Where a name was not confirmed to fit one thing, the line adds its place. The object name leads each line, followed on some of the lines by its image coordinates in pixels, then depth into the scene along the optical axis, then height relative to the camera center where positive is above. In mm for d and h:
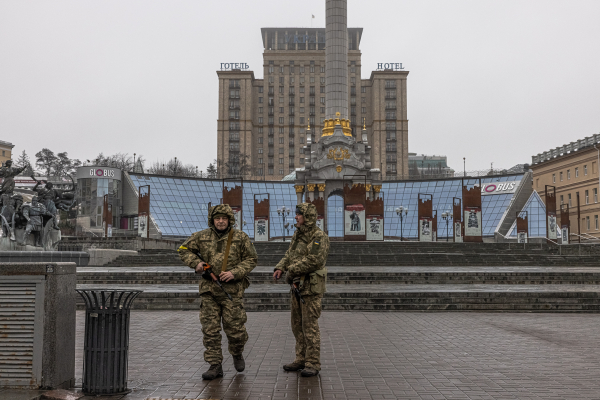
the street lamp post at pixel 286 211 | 54281 +3275
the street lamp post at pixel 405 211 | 59538 +3533
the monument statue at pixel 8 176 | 20828 +2502
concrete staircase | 12781 -1062
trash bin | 5184 -928
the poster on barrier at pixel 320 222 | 32591 +1293
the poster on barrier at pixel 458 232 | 38469 +898
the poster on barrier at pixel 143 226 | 34281 +1084
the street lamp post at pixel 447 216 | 52016 +2779
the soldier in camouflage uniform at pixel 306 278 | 6098 -363
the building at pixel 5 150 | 90875 +15059
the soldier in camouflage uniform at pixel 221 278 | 5820 -348
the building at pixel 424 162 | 114106 +20484
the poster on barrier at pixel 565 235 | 37375 +705
